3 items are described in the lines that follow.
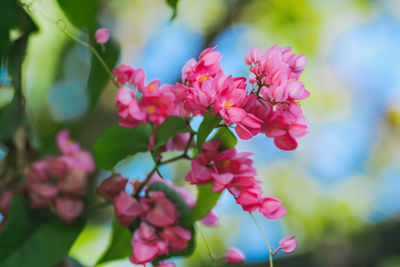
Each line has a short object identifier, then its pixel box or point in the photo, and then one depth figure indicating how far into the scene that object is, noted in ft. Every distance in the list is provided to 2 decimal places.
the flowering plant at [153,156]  2.30
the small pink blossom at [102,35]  2.46
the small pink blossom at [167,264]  2.32
